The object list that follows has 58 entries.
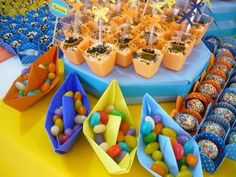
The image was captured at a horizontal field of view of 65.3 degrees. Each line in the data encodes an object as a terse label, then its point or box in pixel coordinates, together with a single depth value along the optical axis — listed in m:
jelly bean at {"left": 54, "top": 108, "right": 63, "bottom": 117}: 0.27
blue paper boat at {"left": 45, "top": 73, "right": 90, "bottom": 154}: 0.25
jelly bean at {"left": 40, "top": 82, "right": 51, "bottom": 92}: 0.31
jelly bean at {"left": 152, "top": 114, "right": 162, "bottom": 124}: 0.27
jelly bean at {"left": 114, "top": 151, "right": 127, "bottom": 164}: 0.24
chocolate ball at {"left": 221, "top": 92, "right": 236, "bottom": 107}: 0.31
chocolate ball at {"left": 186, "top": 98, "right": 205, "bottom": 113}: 0.30
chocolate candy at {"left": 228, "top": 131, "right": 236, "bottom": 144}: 0.27
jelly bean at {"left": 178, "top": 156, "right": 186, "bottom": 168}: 0.24
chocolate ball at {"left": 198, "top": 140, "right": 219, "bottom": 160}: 0.26
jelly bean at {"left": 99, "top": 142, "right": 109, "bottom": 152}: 0.25
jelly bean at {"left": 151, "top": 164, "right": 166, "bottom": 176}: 0.23
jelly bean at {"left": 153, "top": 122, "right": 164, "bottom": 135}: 0.26
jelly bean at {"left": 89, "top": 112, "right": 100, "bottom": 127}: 0.26
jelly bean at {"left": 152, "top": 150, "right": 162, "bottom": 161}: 0.25
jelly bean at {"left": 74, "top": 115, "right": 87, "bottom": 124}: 0.27
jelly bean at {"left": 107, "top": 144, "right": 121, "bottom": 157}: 0.24
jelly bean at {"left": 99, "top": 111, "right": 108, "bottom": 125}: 0.26
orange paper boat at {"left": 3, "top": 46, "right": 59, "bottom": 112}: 0.29
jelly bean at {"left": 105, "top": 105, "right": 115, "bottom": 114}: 0.28
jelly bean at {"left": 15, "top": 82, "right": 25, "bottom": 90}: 0.30
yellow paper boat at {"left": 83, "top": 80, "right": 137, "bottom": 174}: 0.23
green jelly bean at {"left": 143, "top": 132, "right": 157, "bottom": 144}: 0.25
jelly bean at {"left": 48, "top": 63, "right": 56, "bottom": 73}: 0.33
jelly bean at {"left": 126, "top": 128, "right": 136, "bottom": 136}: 0.27
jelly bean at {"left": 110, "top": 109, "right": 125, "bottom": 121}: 0.27
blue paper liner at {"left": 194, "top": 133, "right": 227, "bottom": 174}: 0.25
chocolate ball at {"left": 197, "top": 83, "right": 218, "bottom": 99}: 0.32
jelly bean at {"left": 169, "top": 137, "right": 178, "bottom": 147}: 0.25
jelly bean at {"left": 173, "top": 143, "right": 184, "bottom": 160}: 0.24
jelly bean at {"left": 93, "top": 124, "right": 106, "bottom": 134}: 0.25
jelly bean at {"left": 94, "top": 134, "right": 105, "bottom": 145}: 0.26
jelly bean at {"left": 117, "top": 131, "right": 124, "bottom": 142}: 0.26
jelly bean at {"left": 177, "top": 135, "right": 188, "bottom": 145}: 0.25
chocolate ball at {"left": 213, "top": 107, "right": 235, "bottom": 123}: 0.29
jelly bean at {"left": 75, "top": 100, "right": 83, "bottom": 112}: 0.28
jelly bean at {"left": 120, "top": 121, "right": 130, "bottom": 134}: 0.27
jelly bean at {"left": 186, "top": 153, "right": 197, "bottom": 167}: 0.24
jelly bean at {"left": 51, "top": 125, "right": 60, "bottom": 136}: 0.25
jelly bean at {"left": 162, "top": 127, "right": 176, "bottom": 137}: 0.26
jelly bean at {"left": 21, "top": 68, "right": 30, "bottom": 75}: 0.32
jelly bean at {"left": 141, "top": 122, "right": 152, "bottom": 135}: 0.26
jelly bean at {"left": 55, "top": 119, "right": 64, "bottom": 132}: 0.26
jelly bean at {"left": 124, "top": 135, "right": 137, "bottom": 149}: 0.26
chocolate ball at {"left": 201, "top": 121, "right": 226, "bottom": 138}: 0.27
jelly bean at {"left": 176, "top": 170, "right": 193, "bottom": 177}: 0.23
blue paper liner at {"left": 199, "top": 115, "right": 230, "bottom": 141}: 0.28
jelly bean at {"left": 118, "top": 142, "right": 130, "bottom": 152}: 0.25
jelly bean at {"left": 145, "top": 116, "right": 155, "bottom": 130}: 0.26
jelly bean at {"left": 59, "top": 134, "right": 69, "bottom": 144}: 0.25
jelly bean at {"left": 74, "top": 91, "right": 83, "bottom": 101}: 0.29
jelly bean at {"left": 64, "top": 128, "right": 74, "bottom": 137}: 0.26
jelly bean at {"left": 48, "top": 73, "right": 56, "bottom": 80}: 0.32
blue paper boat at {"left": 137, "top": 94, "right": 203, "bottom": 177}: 0.24
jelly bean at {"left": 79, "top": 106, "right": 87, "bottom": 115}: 0.28
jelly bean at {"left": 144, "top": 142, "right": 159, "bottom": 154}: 0.25
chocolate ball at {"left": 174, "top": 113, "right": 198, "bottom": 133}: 0.28
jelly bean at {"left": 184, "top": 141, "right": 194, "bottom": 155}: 0.25
